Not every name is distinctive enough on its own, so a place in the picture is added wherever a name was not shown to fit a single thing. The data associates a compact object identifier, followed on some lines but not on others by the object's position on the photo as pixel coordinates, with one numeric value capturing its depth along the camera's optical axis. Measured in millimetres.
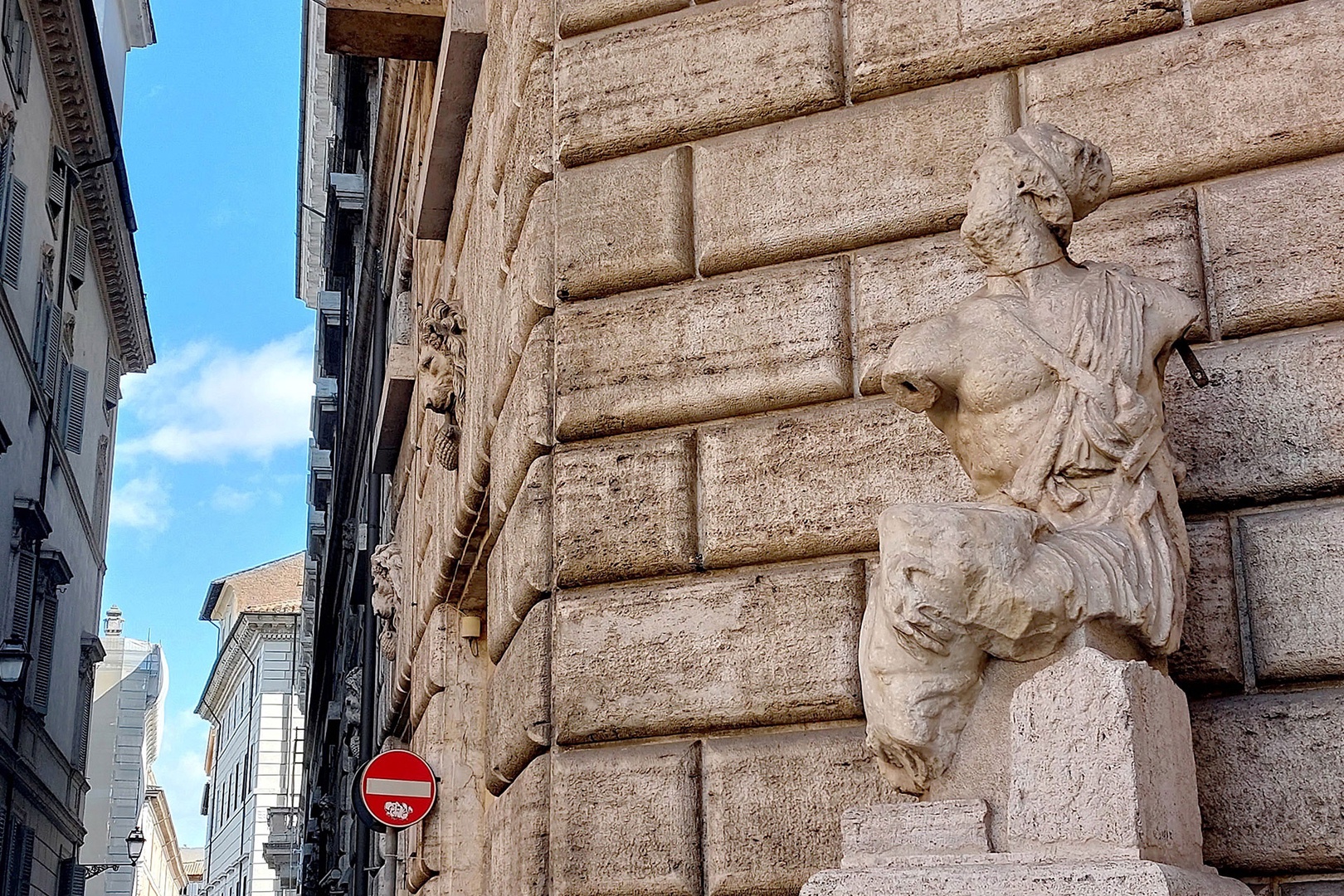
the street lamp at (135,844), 31797
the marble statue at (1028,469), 3518
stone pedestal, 3266
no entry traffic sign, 8781
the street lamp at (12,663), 18484
